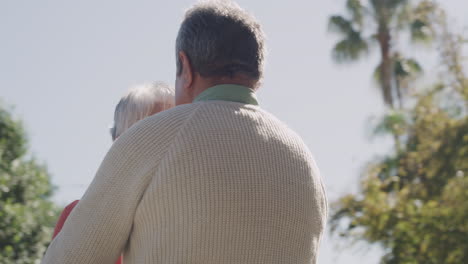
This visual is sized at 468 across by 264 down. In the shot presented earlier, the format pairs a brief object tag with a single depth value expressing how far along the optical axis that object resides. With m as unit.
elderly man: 1.84
